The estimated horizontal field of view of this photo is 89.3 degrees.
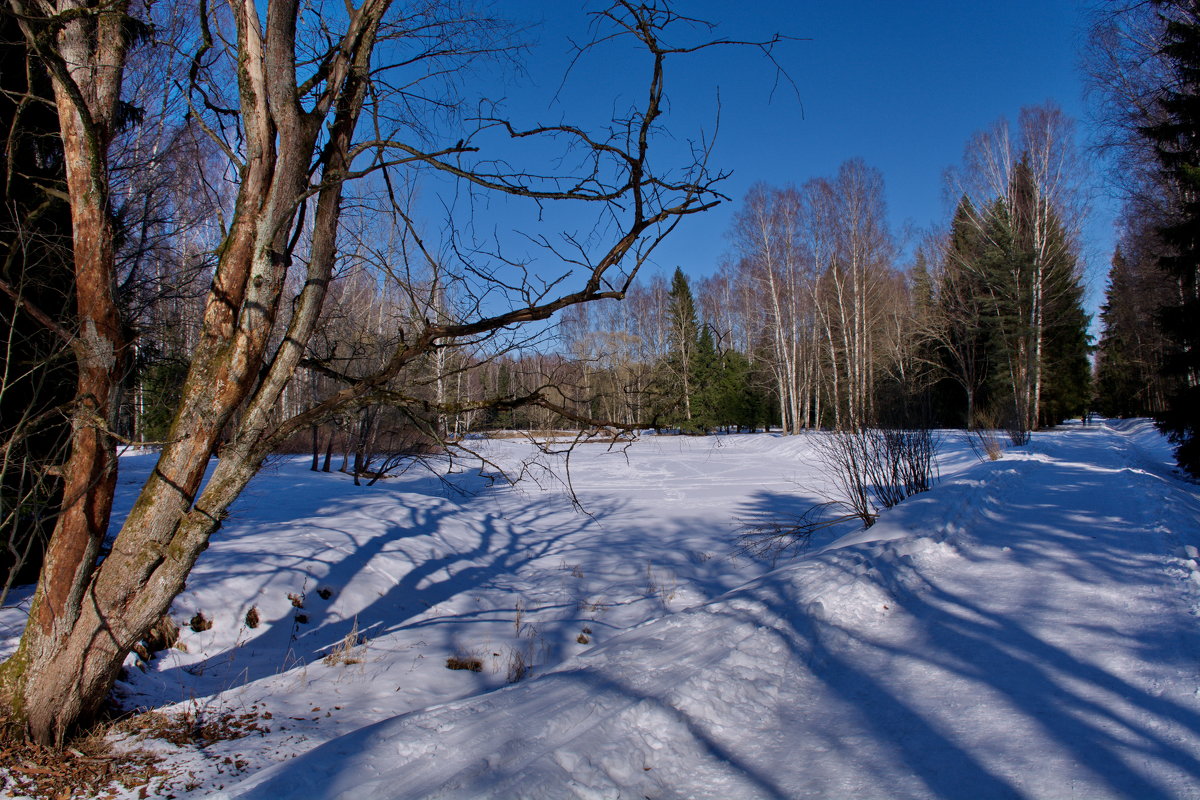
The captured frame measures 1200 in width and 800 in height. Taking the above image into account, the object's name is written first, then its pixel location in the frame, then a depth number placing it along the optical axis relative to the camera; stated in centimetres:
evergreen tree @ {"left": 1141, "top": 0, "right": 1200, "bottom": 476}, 1005
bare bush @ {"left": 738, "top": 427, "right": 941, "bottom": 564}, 855
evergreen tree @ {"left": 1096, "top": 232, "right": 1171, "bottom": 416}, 2278
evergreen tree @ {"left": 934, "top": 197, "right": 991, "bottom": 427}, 2741
